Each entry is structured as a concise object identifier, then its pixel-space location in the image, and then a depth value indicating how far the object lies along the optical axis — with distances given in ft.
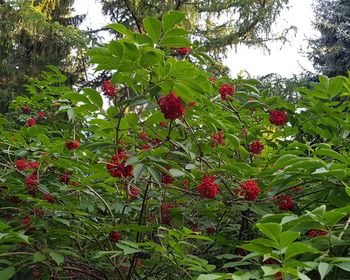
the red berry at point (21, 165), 7.38
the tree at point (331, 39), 40.24
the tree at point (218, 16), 30.30
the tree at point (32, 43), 28.30
